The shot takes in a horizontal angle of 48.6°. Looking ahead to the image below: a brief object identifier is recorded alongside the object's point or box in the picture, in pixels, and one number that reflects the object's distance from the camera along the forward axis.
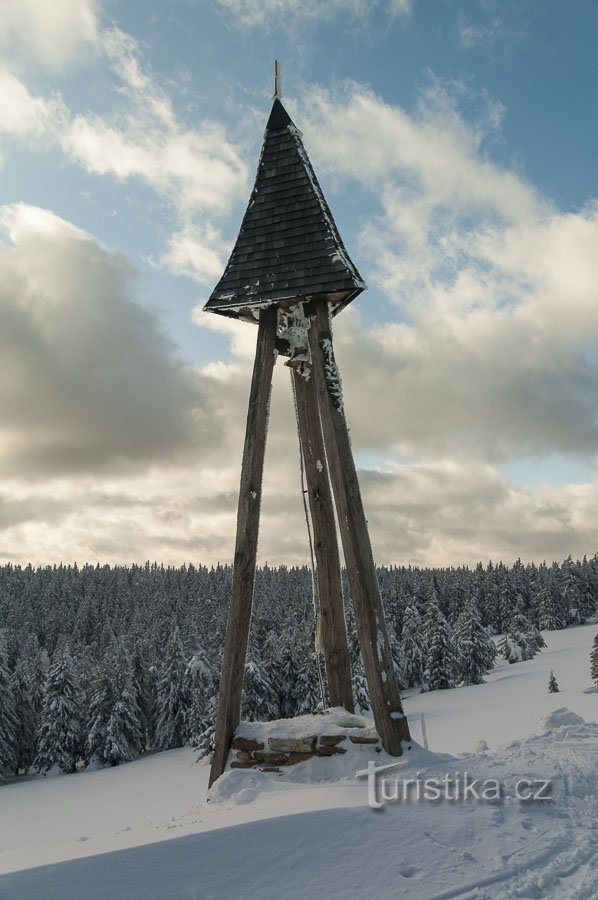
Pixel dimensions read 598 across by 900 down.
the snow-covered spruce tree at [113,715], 52.00
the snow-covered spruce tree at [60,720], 51.66
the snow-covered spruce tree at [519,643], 76.56
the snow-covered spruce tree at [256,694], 46.41
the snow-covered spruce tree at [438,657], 65.62
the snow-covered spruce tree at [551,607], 99.43
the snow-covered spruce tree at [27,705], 55.75
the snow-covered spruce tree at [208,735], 45.71
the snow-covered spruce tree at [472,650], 66.25
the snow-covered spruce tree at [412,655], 73.50
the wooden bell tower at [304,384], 8.48
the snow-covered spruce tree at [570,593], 100.56
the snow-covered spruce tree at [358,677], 47.84
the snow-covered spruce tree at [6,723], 49.19
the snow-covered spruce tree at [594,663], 48.03
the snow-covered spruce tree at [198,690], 53.88
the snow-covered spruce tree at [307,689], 52.28
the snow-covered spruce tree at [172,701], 56.44
